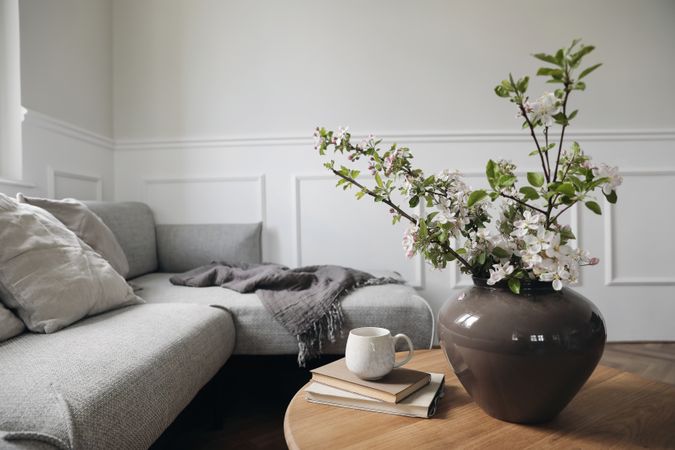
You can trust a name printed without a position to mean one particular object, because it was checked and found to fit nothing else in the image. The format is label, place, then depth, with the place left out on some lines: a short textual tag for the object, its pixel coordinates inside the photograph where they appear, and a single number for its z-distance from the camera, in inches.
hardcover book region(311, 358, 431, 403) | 27.0
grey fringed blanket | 57.8
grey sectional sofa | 26.2
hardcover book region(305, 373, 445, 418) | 26.3
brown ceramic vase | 23.5
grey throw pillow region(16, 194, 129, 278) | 56.3
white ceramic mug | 28.2
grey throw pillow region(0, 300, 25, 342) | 37.7
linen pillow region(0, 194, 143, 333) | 40.4
